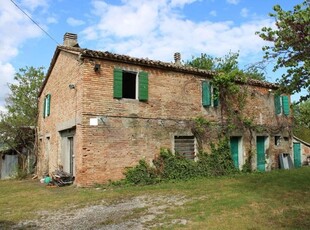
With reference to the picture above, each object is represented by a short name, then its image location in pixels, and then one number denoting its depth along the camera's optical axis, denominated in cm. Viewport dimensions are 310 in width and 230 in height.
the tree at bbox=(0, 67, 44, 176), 2000
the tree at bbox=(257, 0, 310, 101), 615
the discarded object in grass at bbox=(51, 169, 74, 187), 1274
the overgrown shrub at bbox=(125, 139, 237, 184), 1257
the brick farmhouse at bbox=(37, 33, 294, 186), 1200
